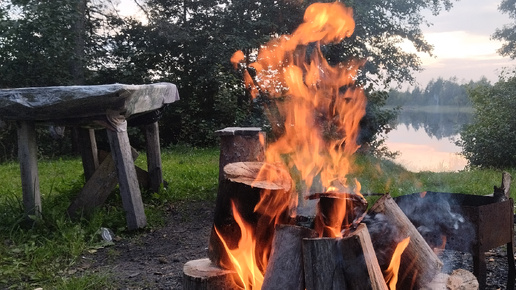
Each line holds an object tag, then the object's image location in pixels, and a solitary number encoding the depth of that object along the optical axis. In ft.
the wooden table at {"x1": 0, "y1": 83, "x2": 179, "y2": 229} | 13.38
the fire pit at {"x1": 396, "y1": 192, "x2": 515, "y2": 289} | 9.57
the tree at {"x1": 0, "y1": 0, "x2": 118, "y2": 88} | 34.50
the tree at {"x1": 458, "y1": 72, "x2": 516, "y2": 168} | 36.06
